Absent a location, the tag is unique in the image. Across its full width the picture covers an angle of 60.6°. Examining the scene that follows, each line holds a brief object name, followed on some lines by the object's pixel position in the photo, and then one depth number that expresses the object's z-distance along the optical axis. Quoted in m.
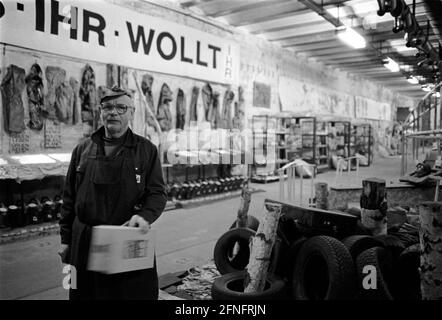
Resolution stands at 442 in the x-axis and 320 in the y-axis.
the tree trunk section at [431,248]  2.21
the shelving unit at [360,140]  15.38
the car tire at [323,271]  2.58
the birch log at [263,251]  2.66
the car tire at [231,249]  3.54
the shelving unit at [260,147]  10.09
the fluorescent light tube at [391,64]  11.18
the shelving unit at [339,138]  13.49
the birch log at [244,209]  3.93
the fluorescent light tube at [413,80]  14.61
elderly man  2.01
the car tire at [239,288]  2.56
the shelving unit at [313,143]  11.70
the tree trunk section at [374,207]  3.58
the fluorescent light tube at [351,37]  8.15
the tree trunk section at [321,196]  4.49
